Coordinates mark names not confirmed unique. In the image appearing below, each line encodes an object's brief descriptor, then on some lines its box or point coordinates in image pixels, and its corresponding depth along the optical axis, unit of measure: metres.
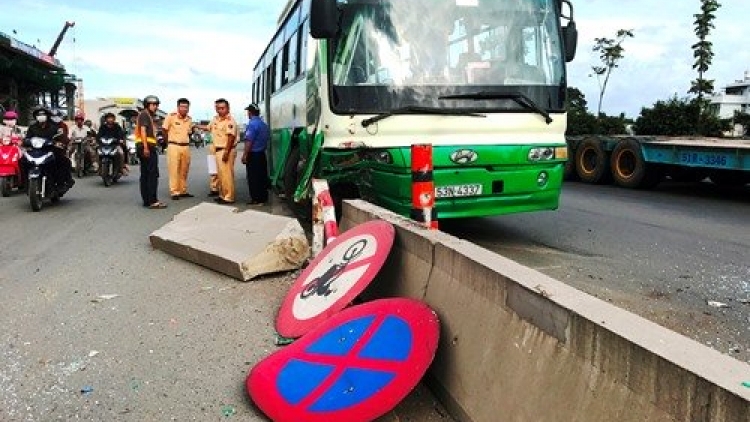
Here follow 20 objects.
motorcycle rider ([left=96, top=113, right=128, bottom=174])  15.32
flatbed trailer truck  11.23
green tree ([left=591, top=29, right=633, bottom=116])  44.00
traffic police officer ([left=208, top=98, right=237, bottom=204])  11.48
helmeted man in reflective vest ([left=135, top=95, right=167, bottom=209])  10.82
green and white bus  6.60
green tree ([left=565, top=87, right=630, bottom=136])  20.78
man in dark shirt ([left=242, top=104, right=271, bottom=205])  11.16
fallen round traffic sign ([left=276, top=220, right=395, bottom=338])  4.09
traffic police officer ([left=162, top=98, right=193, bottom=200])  11.62
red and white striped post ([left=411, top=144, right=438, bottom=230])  5.80
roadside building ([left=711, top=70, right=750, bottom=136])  81.12
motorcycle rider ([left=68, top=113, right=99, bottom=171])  18.25
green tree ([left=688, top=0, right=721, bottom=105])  40.66
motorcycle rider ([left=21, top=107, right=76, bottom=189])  10.52
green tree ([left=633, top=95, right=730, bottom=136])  20.31
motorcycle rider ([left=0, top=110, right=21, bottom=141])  12.24
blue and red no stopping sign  3.04
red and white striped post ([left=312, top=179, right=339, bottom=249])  5.86
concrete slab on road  5.84
